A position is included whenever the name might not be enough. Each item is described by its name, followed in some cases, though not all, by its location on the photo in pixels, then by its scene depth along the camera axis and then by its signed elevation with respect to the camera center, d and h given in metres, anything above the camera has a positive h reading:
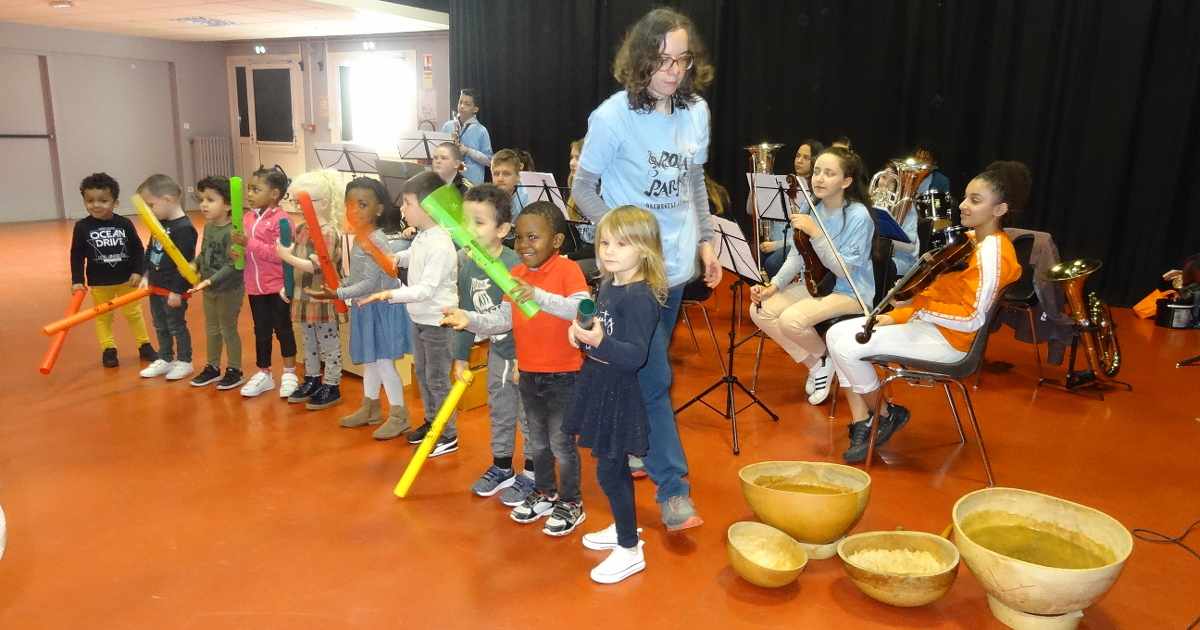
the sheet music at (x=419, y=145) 7.65 -0.01
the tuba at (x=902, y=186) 5.07 -0.19
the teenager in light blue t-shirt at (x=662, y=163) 2.72 -0.05
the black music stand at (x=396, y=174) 5.96 -0.23
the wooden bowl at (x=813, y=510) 2.66 -1.18
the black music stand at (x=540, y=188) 5.36 -0.27
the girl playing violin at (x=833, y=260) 4.06 -0.52
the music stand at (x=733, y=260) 3.96 -0.54
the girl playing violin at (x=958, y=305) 3.29 -0.61
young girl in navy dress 2.51 -0.61
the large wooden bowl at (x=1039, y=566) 2.21 -1.13
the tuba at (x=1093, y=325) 4.65 -0.95
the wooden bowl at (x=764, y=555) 2.58 -1.31
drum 5.33 -0.38
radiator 15.48 -0.34
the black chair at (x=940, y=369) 3.38 -0.89
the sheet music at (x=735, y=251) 3.97 -0.49
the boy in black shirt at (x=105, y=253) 4.87 -0.71
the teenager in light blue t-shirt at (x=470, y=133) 8.81 +0.14
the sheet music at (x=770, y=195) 4.98 -0.26
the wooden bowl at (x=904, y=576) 2.43 -1.26
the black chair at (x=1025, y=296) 5.00 -0.84
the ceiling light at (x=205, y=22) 12.16 +1.78
